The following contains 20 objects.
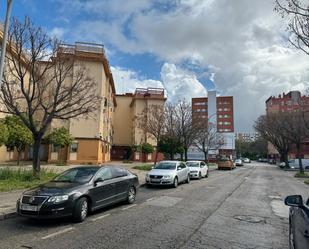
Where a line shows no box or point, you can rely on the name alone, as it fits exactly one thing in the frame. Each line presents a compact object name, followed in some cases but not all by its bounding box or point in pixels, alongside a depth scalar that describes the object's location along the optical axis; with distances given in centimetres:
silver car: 1333
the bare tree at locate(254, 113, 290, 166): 3486
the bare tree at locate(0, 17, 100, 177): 1287
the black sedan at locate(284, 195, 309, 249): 268
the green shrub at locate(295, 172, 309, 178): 2524
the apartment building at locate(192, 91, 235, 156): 8516
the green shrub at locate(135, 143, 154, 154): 3993
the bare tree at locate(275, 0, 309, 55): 838
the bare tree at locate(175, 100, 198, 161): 2863
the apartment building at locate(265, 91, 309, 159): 6494
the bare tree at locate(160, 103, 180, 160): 2828
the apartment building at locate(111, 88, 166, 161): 4479
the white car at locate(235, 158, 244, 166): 5130
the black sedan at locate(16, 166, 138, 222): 598
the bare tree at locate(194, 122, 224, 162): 3355
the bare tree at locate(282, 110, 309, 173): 2754
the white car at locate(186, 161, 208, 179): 1920
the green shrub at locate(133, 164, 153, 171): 2406
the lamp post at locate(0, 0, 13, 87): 870
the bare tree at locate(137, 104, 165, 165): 2706
